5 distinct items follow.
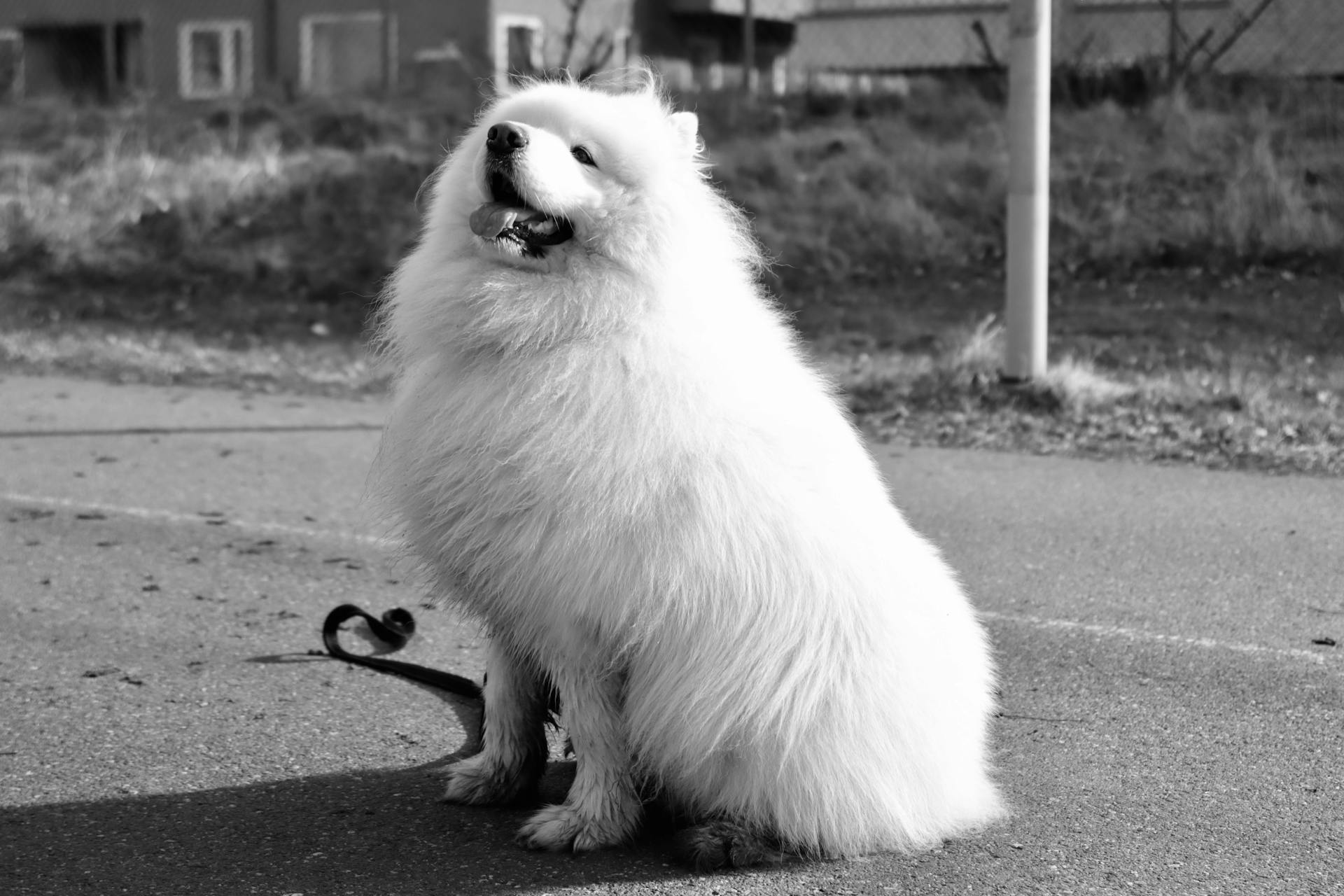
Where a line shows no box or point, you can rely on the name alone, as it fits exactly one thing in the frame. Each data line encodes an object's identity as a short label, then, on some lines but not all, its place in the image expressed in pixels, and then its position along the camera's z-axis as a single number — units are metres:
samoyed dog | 3.42
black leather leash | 4.90
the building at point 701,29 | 23.77
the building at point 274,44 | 21.41
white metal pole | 9.15
